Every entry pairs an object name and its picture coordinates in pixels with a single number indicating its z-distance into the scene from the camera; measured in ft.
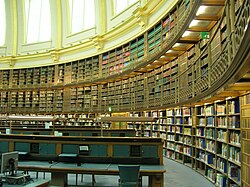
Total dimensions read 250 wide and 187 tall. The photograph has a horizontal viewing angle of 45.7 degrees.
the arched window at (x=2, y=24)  63.36
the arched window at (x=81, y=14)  53.82
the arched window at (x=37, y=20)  60.80
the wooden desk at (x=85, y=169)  16.14
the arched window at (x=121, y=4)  44.52
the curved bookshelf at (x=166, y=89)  16.94
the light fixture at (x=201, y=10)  19.55
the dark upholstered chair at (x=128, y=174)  14.83
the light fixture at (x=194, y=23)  21.75
